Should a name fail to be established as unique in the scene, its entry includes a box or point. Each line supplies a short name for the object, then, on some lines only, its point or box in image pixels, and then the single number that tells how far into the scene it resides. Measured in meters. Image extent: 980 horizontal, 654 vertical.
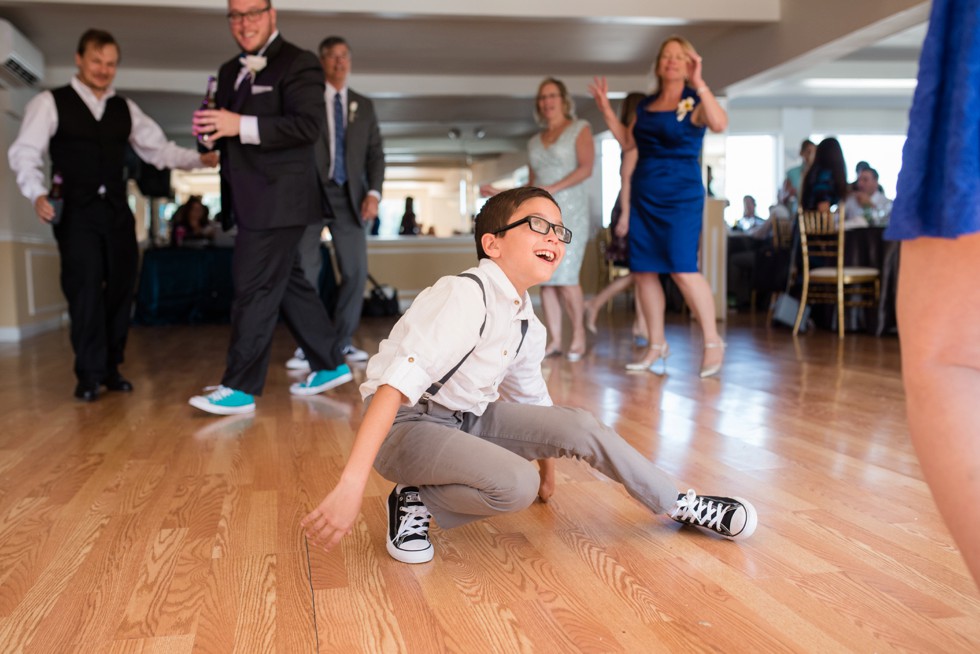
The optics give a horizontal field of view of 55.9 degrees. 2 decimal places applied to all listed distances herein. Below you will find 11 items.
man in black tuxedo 3.06
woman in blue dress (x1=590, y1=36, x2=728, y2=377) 3.94
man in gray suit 4.38
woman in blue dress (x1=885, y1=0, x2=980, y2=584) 0.83
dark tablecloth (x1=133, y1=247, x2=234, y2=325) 7.91
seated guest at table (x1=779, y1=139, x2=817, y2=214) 8.11
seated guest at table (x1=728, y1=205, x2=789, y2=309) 9.20
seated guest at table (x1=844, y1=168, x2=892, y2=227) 6.72
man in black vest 3.43
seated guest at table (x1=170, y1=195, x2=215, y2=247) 8.34
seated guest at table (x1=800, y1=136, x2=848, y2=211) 6.42
